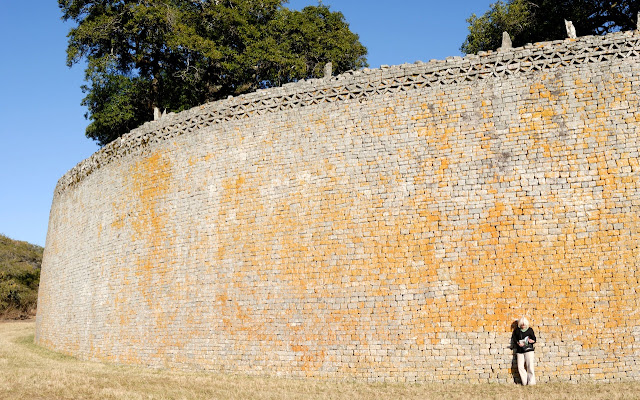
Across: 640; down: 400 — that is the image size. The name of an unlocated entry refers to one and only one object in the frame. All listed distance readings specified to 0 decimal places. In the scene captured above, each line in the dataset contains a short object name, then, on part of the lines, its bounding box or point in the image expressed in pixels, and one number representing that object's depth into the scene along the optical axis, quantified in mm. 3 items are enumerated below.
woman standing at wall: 10219
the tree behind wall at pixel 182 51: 23188
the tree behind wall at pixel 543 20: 22406
